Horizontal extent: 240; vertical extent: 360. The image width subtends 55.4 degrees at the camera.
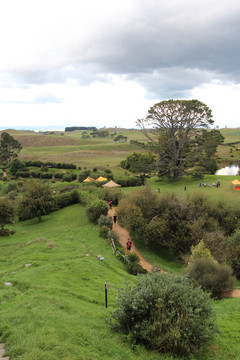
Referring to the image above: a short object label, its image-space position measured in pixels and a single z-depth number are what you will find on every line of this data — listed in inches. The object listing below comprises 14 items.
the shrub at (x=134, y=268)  646.5
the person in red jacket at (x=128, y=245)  794.8
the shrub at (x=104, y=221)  925.8
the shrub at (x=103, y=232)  866.8
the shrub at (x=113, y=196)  1248.8
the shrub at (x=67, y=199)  1300.4
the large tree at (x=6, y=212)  989.2
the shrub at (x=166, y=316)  252.7
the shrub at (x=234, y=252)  692.1
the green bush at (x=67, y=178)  2100.1
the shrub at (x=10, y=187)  1815.9
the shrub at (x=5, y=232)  972.1
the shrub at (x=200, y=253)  605.8
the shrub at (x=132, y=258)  714.2
